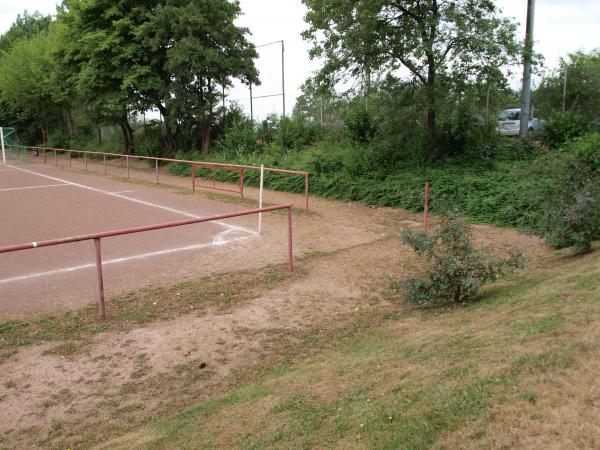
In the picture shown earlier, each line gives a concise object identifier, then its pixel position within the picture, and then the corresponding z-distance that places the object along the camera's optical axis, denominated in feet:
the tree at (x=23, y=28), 177.12
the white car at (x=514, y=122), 67.79
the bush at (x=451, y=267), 19.45
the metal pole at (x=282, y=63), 74.02
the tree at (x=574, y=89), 59.11
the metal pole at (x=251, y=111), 80.68
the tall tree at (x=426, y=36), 41.01
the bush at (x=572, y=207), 23.73
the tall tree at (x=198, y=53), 69.26
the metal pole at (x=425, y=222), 32.81
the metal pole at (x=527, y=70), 43.11
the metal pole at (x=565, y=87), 58.83
